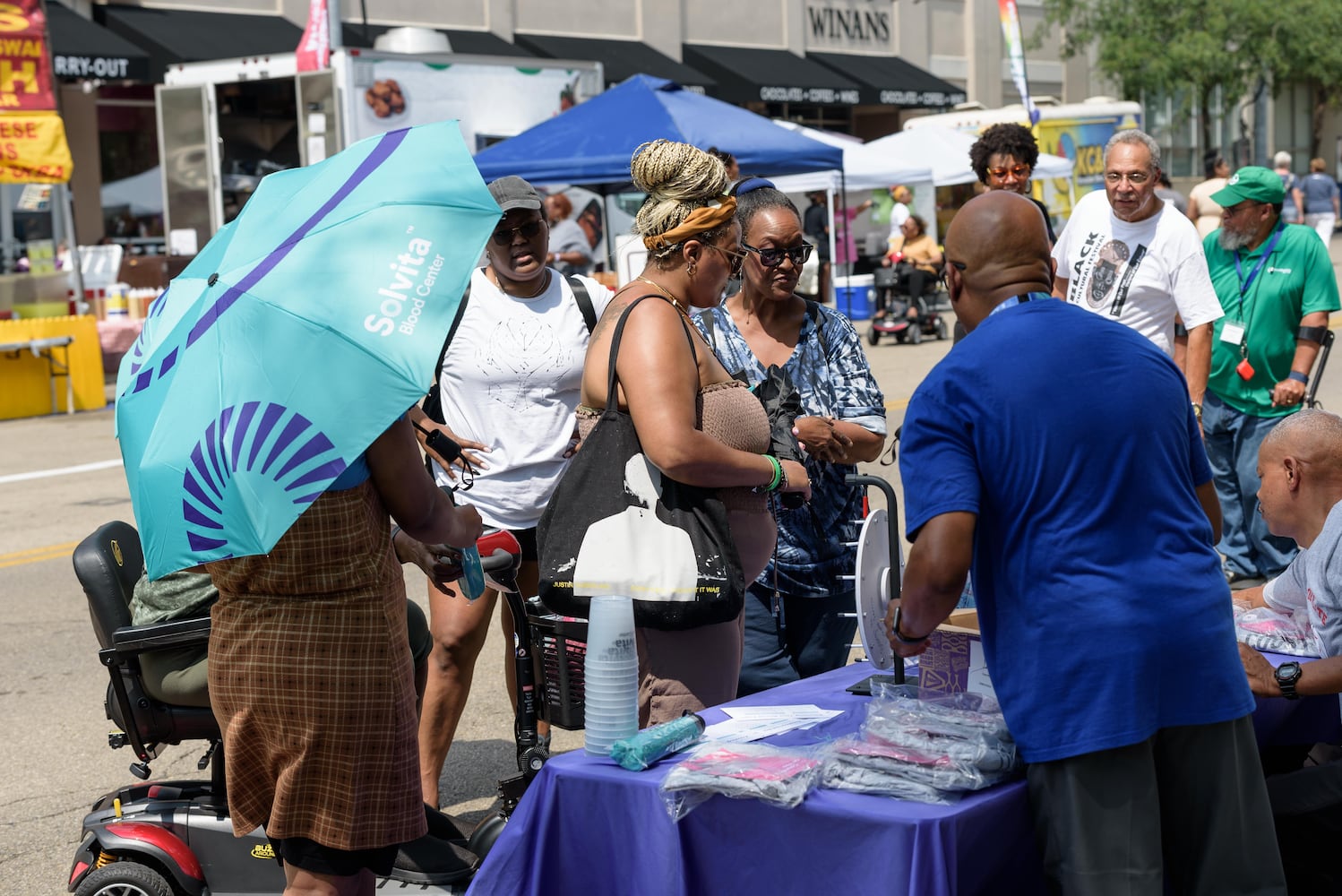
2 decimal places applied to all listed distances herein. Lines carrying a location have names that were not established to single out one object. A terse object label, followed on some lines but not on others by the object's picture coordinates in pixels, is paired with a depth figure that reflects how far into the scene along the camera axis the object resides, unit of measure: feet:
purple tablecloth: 8.91
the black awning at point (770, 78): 99.71
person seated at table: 11.76
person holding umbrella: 9.54
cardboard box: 10.85
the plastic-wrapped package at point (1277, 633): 13.08
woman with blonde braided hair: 11.46
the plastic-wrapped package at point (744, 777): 9.29
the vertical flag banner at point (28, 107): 51.31
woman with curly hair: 19.69
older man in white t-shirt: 20.70
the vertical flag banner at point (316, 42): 52.34
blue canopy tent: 40.68
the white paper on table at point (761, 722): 10.57
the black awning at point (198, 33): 73.20
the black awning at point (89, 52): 68.74
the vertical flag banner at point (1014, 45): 81.92
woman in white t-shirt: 15.72
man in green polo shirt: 22.76
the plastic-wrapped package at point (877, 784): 9.14
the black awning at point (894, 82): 110.73
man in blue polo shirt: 8.75
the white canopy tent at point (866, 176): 70.38
